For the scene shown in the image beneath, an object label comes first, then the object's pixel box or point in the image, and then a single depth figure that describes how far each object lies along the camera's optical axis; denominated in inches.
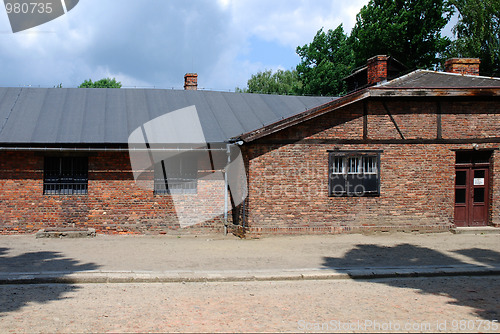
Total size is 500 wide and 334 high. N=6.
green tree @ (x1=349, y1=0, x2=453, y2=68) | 1301.7
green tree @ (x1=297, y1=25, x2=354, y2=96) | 1603.1
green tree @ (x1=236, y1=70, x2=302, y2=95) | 2176.4
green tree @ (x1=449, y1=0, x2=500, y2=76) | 1189.1
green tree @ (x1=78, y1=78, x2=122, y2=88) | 2192.2
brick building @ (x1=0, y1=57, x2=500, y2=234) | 555.8
